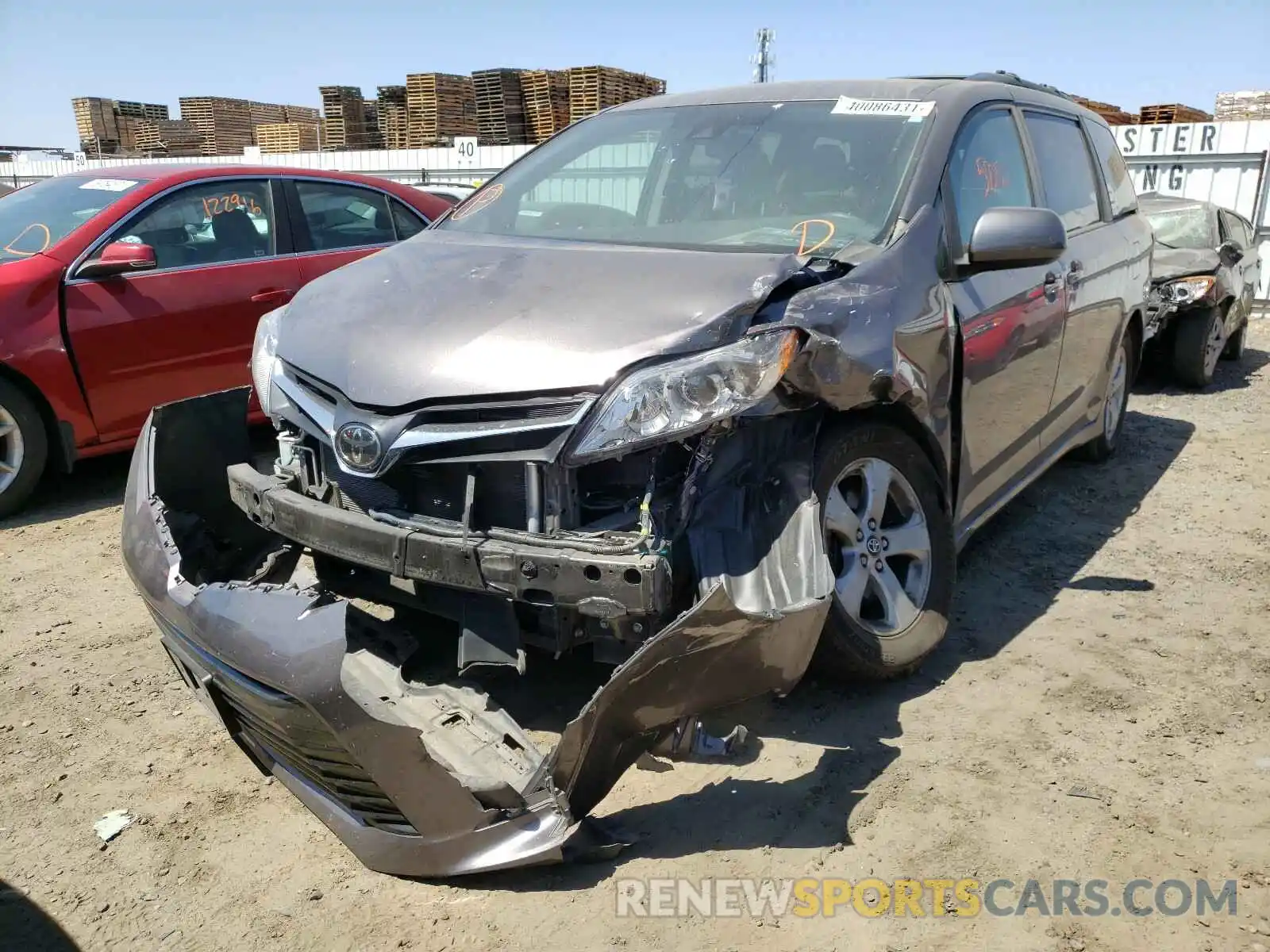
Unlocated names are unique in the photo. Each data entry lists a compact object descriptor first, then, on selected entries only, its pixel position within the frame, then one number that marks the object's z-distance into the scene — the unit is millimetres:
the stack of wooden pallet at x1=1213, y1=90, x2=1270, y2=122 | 16875
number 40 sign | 15586
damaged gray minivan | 2234
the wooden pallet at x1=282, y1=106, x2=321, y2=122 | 25658
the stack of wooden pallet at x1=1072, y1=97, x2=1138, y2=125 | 16641
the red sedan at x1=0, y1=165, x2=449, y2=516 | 4797
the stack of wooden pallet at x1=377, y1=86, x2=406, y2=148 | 19922
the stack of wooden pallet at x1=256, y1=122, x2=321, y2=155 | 21703
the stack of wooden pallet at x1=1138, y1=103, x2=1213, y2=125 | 16359
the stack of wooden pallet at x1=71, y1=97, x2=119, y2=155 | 25297
